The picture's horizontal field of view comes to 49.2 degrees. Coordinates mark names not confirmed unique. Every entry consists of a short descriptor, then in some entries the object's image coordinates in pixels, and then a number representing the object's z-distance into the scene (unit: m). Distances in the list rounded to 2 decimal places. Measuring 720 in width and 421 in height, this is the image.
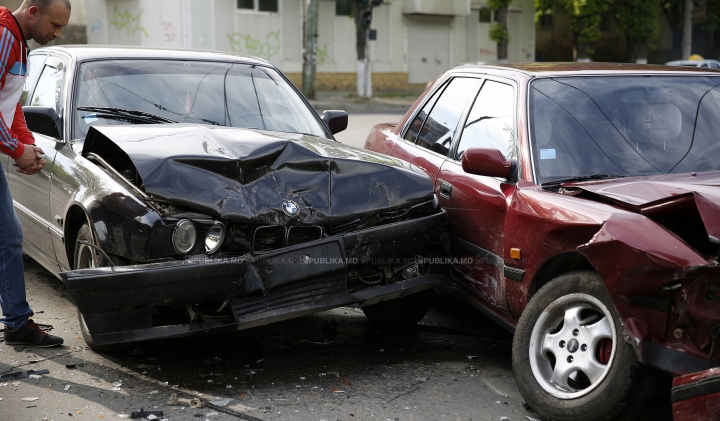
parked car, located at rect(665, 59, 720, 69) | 22.33
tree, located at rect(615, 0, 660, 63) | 35.33
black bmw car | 3.67
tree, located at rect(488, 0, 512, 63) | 31.12
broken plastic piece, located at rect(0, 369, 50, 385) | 3.93
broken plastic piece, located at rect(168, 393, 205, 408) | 3.60
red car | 2.99
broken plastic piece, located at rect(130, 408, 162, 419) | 3.46
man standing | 4.00
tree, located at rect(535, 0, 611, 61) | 32.34
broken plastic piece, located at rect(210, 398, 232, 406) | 3.63
